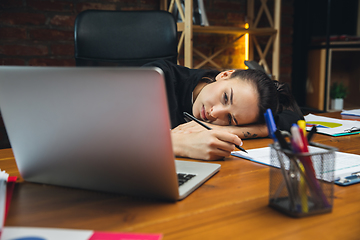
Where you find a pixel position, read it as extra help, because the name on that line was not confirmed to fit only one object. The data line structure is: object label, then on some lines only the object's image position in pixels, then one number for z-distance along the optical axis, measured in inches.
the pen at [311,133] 16.8
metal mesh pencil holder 15.6
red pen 15.4
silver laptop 14.9
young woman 27.0
